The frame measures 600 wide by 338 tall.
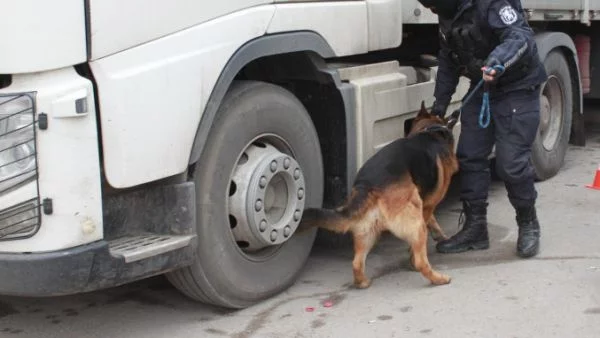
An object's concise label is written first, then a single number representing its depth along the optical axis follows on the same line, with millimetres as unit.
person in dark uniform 4461
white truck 3152
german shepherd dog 4273
